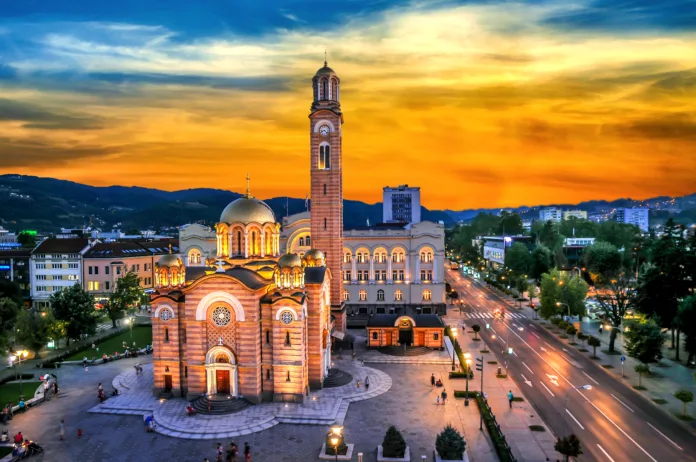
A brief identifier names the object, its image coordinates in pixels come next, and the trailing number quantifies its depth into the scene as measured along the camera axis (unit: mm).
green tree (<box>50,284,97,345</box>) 58344
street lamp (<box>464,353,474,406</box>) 39781
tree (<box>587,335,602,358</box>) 52500
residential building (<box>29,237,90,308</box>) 88375
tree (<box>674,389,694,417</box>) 35594
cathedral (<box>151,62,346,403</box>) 39875
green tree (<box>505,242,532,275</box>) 100888
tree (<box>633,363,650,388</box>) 42338
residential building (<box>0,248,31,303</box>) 89562
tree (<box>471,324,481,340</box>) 62484
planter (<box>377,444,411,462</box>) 30031
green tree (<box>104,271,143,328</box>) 68062
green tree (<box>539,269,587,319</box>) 63844
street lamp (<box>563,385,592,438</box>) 34312
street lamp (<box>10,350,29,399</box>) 43109
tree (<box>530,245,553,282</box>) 92438
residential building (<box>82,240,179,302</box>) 88125
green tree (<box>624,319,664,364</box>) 43875
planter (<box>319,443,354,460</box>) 30594
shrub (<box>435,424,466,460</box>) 29312
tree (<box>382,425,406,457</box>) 30203
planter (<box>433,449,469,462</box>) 29416
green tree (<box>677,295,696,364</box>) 43094
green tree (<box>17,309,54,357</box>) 52250
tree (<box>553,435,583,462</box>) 27406
